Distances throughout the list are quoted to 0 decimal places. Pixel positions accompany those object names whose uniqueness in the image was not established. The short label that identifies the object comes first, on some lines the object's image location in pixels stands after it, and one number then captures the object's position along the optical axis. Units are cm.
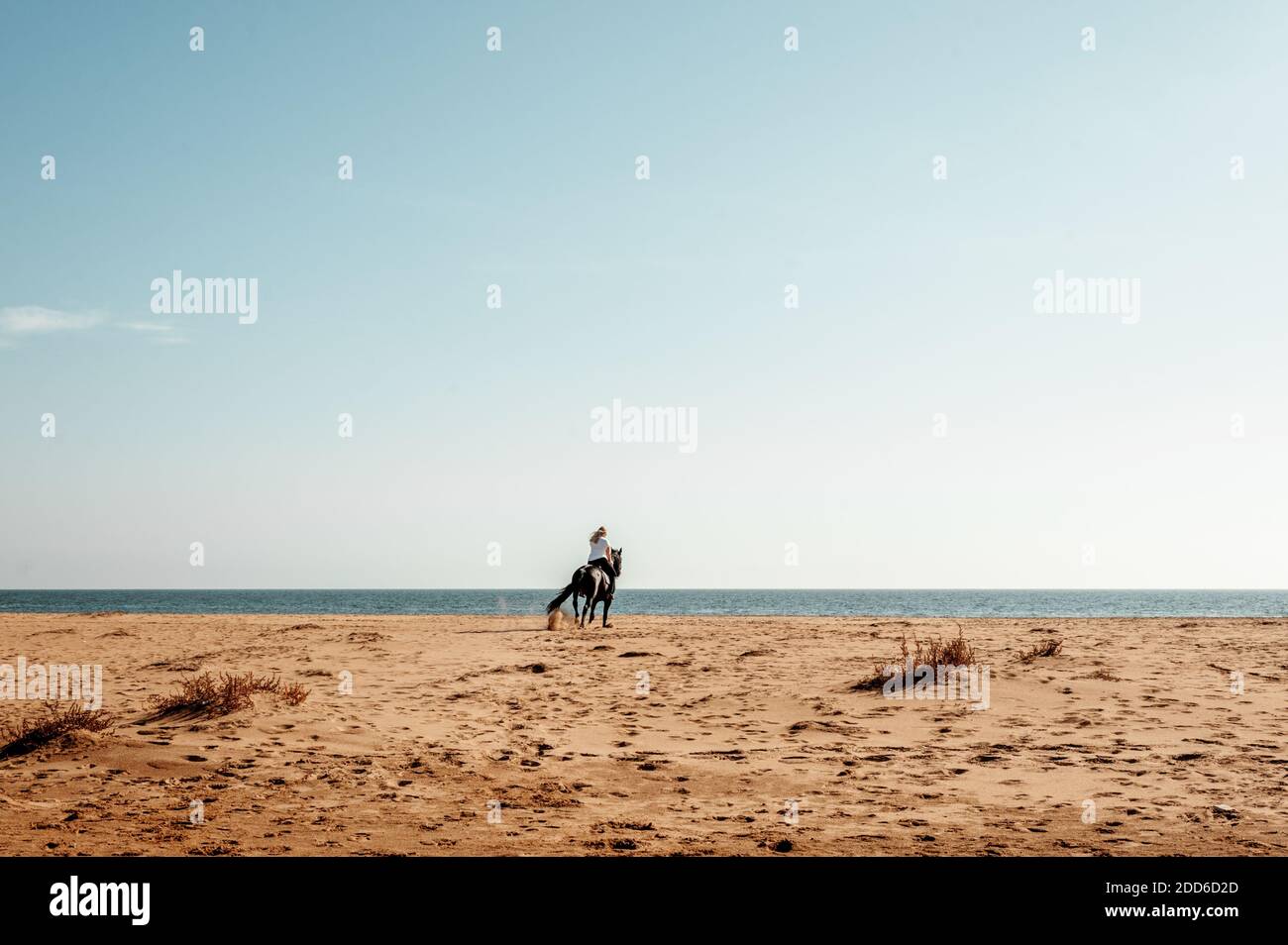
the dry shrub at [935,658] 1373
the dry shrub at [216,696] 1087
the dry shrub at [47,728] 951
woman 2553
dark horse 2489
